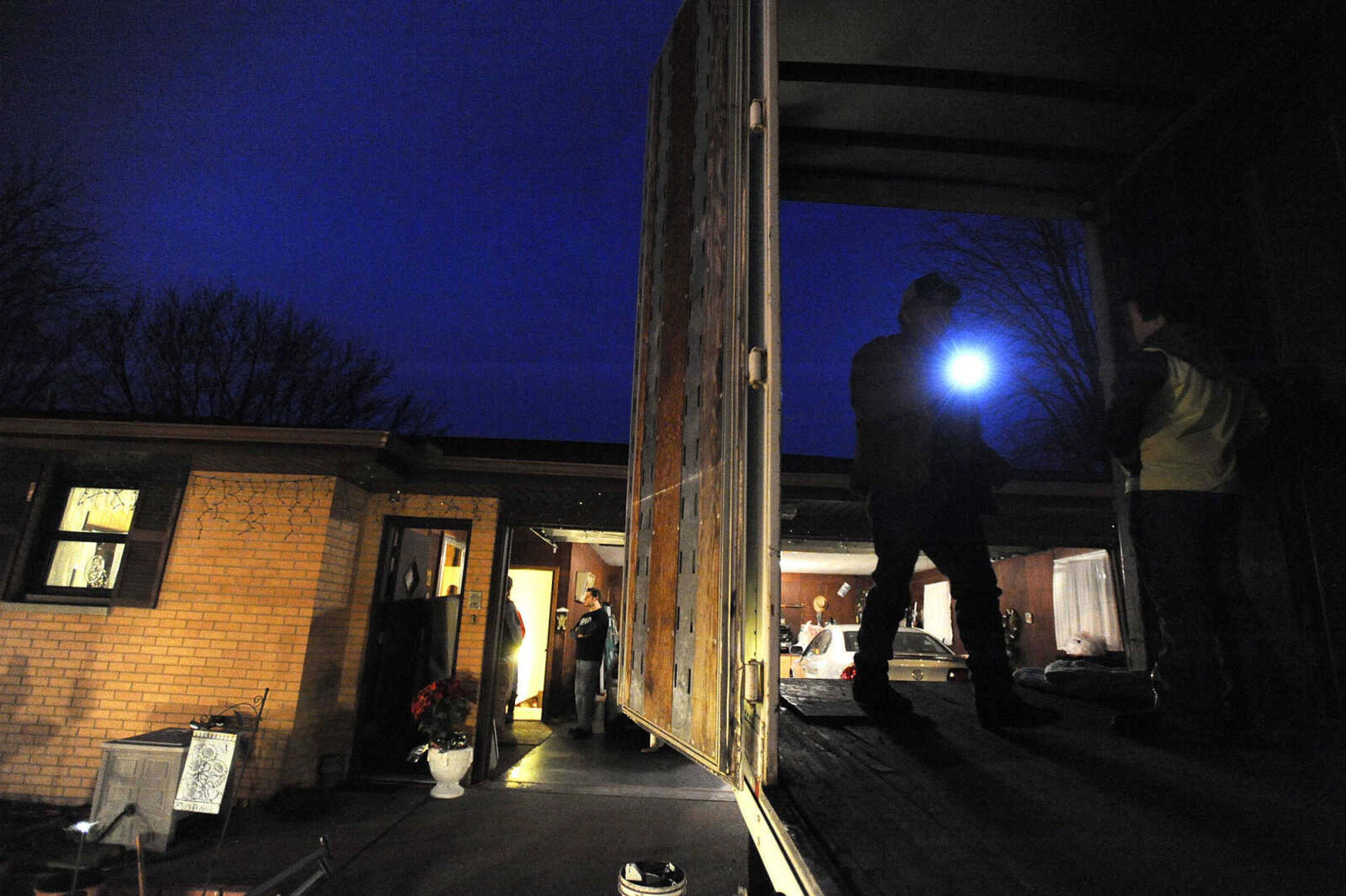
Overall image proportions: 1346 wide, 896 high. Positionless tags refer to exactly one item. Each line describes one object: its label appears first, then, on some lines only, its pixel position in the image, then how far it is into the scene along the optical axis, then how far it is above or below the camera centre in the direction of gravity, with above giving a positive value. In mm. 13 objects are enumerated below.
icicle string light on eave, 7438 +969
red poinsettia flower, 7199 -1340
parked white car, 8227 -561
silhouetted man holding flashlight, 2506 +520
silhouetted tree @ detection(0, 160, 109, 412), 11617 +5340
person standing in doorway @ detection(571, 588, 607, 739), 9891 -902
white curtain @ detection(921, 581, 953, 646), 15266 +189
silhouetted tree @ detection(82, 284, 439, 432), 16328 +5916
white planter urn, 7148 -1926
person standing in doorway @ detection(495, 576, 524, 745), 9281 -1015
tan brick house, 6867 -13
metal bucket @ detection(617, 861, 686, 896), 3311 -1460
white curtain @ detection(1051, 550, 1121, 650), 10000 +436
